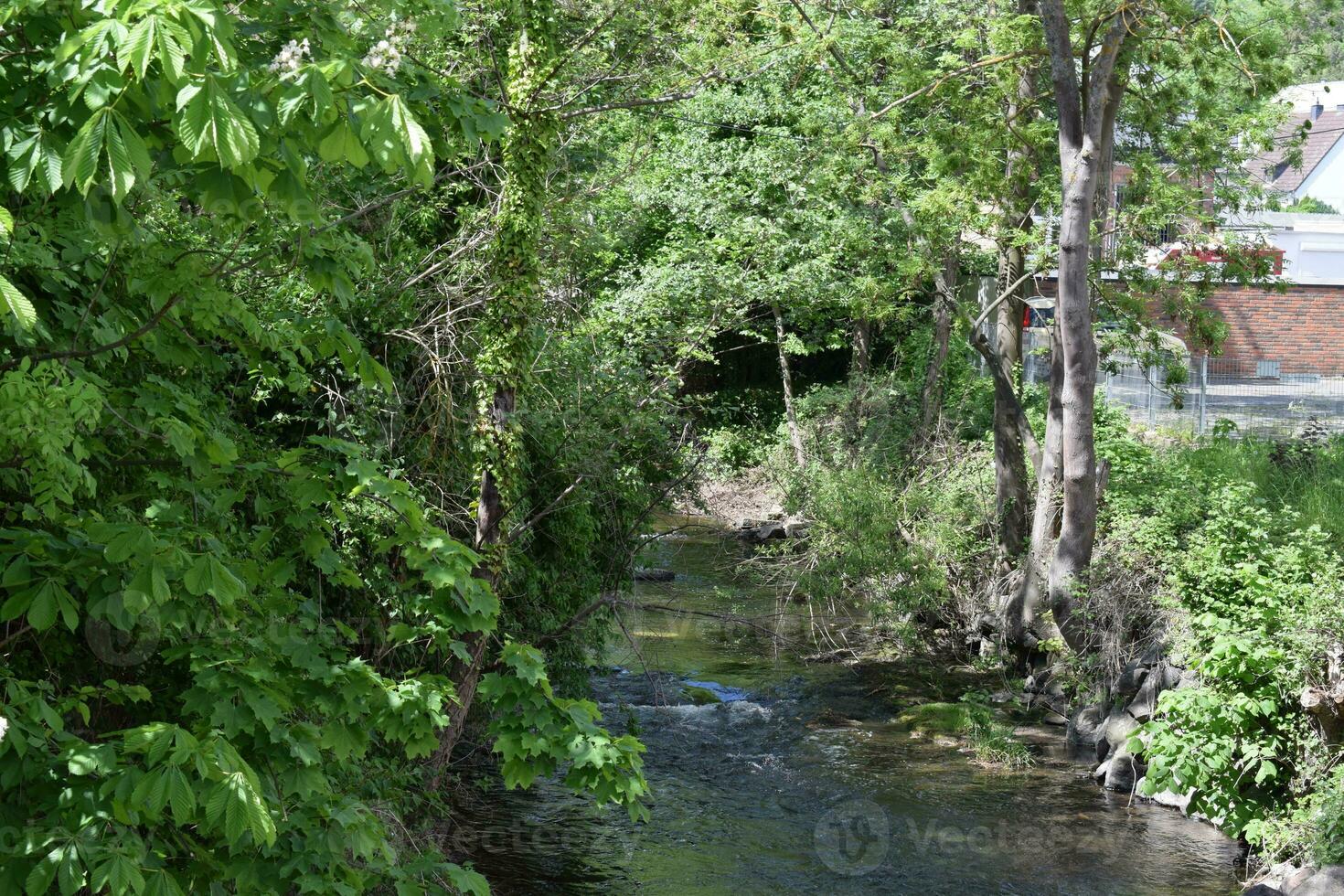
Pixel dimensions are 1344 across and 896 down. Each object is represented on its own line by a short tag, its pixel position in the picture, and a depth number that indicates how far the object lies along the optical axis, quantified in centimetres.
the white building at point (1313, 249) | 3703
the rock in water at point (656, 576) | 1715
